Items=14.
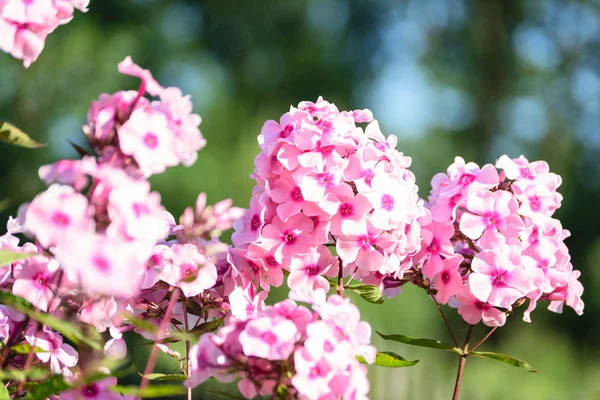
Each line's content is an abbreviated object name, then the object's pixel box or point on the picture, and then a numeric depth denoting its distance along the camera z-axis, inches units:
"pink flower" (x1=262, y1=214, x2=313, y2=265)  42.9
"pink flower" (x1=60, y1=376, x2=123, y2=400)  40.6
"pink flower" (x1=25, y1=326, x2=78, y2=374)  41.7
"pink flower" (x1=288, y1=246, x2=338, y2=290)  42.9
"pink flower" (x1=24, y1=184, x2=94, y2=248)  37.4
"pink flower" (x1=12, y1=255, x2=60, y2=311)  39.6
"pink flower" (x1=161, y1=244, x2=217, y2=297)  41.7
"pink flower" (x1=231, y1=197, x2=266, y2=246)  43.2
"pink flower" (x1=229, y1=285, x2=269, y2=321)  42.0
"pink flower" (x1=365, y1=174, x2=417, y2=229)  42.5
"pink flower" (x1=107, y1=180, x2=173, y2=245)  37.4
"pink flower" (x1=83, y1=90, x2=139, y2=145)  38.3
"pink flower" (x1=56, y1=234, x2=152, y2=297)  36.8
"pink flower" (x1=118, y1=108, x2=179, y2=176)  38.0
